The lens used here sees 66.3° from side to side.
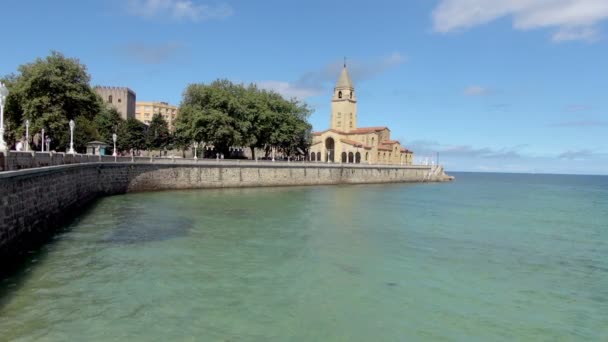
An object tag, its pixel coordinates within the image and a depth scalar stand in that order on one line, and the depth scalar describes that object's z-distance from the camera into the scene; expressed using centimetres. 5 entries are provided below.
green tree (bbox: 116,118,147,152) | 6850
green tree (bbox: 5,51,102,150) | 4638
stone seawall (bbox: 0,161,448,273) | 1524
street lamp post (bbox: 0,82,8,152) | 1661
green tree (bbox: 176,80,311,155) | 5672
